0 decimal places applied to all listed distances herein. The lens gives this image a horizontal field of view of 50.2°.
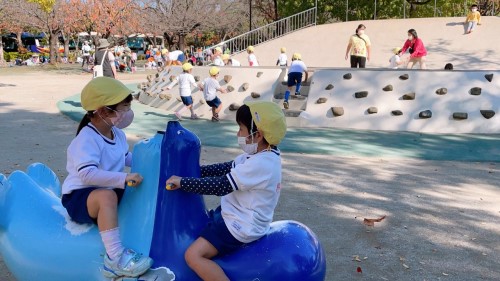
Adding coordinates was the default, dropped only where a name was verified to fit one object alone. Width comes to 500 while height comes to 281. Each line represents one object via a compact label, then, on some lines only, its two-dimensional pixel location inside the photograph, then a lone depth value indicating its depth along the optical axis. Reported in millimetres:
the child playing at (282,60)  16659
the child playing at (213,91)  11070
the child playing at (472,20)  19812
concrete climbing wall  10000
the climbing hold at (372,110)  10352
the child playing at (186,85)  11453
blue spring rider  2549
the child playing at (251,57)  16078
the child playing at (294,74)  11234
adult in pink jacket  14328
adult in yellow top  14000
